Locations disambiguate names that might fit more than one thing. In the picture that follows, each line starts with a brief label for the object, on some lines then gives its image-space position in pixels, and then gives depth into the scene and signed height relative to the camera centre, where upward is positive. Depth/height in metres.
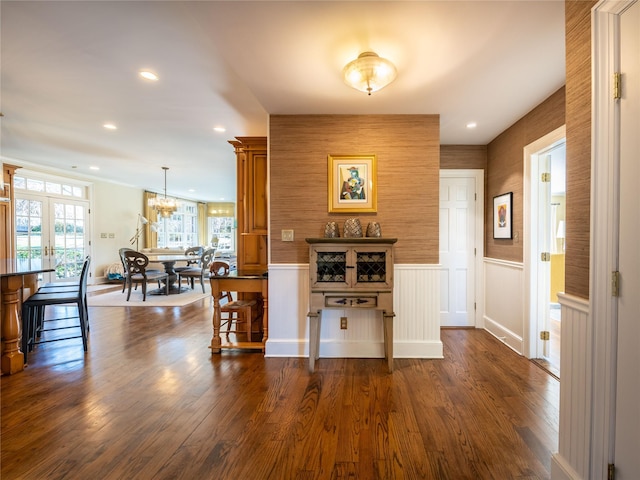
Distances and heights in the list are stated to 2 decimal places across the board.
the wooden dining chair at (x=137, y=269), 5.68 -0.65
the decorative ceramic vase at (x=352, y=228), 2.78 +0.07
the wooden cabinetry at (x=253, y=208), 3.74 +0.35
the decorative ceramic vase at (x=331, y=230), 2.80 +0.05
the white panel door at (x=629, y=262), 1.10 -0.11
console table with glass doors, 2.59 -0.38
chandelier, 7.16 +0.76
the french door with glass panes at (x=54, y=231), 5.67 +0.12
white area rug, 5.34 -1.25
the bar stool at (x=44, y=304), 2.89 -0.70
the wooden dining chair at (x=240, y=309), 3.17 -0.81
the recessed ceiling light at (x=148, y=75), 2.52 +1.42
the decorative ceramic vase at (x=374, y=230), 2.77 +0.05
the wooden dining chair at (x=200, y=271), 6.38 -0.78
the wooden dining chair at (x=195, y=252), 8.34 -0.48
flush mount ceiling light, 1.88 +1.08
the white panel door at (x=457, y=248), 3.90 -0.18
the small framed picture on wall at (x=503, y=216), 3.32 +0.22
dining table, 6.14 -0.72
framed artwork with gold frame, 2.92 +0.51
